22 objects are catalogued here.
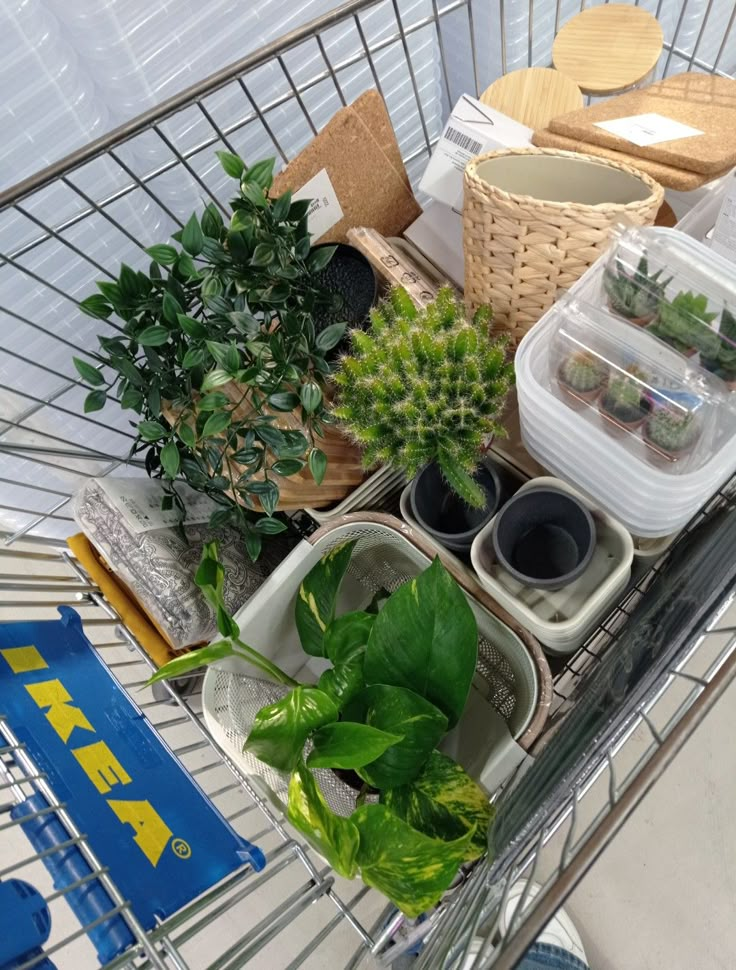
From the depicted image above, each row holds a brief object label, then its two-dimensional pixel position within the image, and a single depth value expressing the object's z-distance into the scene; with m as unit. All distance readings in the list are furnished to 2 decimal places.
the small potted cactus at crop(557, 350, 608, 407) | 0.68
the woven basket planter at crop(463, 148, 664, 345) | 0.69
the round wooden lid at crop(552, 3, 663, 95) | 0.99
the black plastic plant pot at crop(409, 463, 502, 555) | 0.76
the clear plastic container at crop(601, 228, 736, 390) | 0.67
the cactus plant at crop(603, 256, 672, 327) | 0.69
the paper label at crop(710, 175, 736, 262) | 0.74
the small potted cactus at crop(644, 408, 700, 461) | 0.63
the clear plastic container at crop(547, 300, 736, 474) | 0.64
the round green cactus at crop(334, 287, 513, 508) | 0.69
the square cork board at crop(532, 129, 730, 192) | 0.79
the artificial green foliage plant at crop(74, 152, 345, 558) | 0.71
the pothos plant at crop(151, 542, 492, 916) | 0.56
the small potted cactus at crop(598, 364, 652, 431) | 0.65
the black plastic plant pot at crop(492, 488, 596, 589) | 0.73
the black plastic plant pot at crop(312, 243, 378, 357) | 0.85
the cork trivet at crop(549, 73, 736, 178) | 0.79
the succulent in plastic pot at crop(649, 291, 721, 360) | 0.67
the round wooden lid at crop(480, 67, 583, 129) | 0.95
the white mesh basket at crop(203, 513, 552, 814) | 0.70
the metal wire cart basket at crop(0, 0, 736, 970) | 0.55
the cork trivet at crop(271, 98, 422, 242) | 0.86
